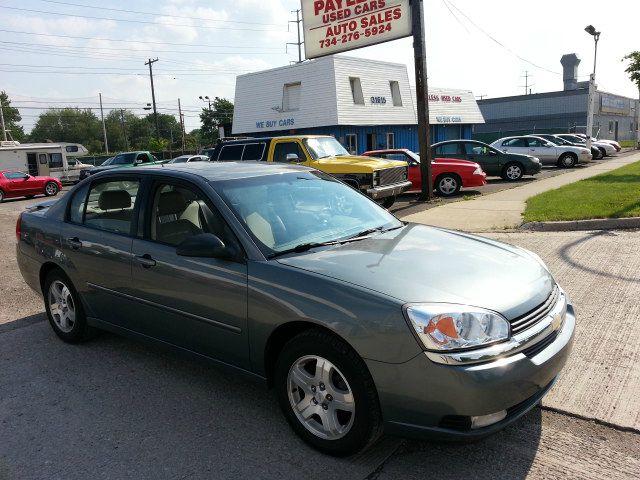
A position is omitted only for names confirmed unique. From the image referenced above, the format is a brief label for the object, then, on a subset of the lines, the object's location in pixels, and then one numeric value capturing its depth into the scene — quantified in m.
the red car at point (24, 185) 21.83
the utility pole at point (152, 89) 55.16
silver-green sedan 2.55
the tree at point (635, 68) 31.52
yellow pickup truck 11.56
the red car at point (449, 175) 14.98
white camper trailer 31.56
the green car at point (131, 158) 27.06
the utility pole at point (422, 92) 13.64
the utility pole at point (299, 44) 54.28
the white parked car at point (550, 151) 23.98
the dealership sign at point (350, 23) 15.10
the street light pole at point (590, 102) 21.20
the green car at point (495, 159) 17.96
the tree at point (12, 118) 94.94
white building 27.33
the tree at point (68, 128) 107.12
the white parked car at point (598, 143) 31.29
